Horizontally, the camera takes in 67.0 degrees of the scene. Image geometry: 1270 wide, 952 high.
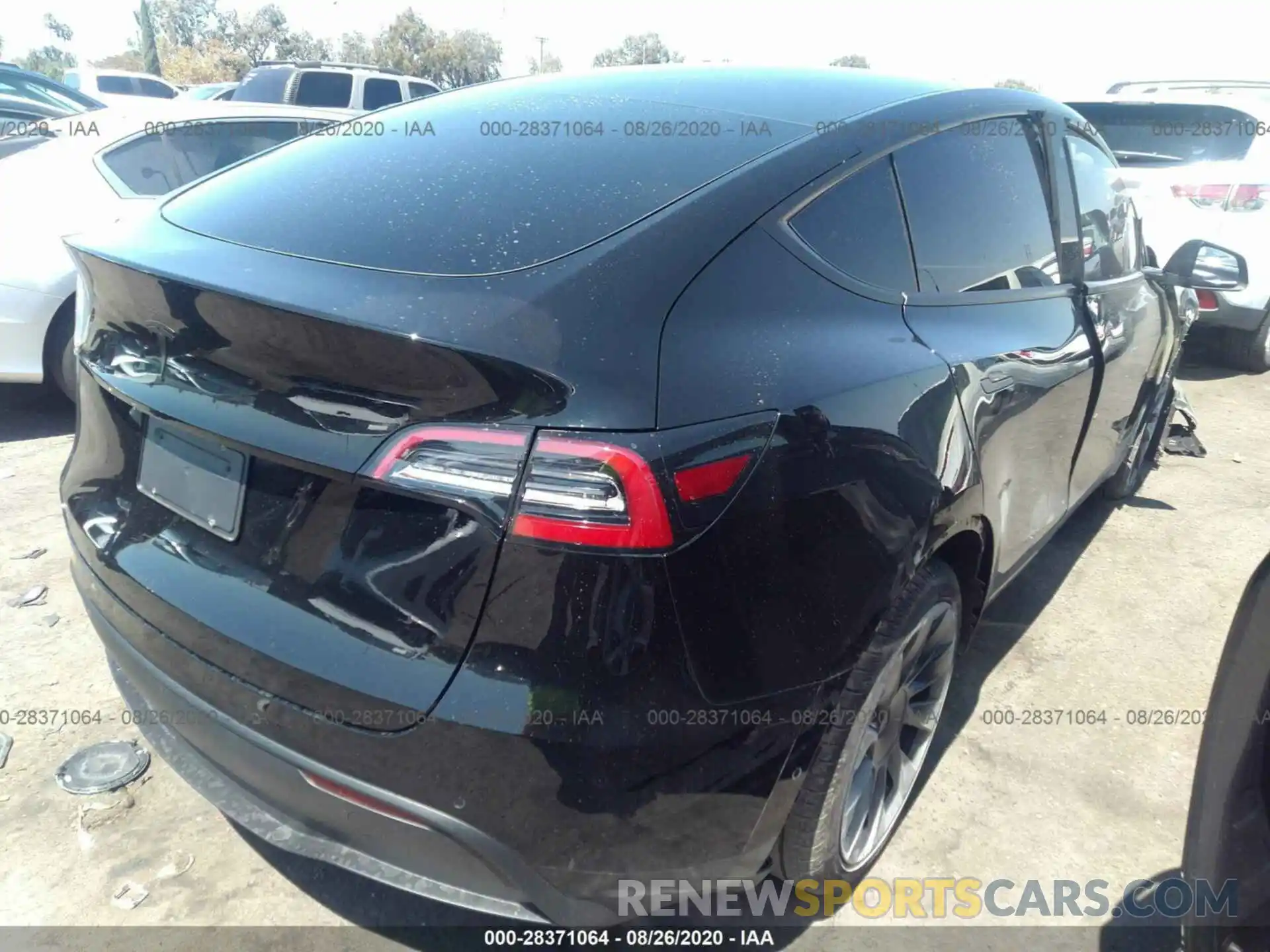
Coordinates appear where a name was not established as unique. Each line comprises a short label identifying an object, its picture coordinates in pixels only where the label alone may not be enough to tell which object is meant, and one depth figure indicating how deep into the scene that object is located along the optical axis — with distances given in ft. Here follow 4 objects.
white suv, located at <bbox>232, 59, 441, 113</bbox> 37.58
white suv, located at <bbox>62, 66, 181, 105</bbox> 66.80
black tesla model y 4.74
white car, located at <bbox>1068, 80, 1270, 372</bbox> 20.24
